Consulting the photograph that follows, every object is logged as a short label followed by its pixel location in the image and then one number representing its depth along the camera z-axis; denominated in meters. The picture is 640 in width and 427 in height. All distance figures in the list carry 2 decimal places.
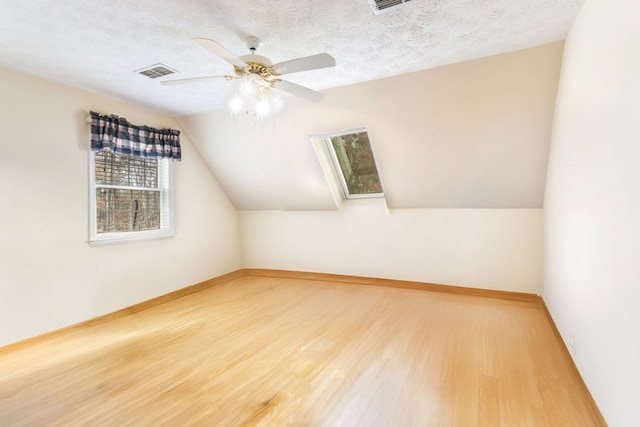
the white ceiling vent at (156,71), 2.62
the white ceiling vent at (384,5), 1.80
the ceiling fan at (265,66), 1.83
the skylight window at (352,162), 3.97
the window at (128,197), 3.32
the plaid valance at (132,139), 3.20
